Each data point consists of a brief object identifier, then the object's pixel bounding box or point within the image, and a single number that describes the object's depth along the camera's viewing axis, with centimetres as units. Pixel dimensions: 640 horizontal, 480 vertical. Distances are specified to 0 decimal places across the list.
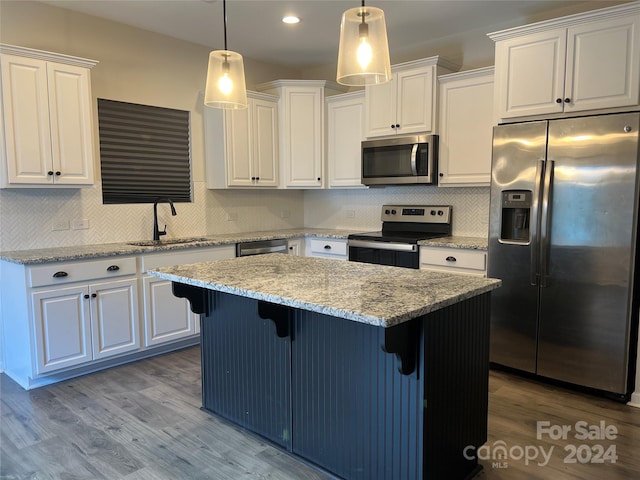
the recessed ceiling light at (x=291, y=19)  370
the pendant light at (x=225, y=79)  222
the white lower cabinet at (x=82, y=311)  304
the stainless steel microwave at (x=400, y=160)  397
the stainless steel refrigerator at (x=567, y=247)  277
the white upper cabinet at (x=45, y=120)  303
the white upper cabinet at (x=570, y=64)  275
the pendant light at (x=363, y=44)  178
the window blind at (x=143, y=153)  384
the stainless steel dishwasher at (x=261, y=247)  420
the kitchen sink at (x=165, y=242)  386
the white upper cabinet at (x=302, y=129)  473
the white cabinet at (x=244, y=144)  437
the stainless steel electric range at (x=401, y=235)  390
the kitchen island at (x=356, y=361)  176
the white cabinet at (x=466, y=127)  369
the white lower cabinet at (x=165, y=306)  358
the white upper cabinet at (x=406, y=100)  392
